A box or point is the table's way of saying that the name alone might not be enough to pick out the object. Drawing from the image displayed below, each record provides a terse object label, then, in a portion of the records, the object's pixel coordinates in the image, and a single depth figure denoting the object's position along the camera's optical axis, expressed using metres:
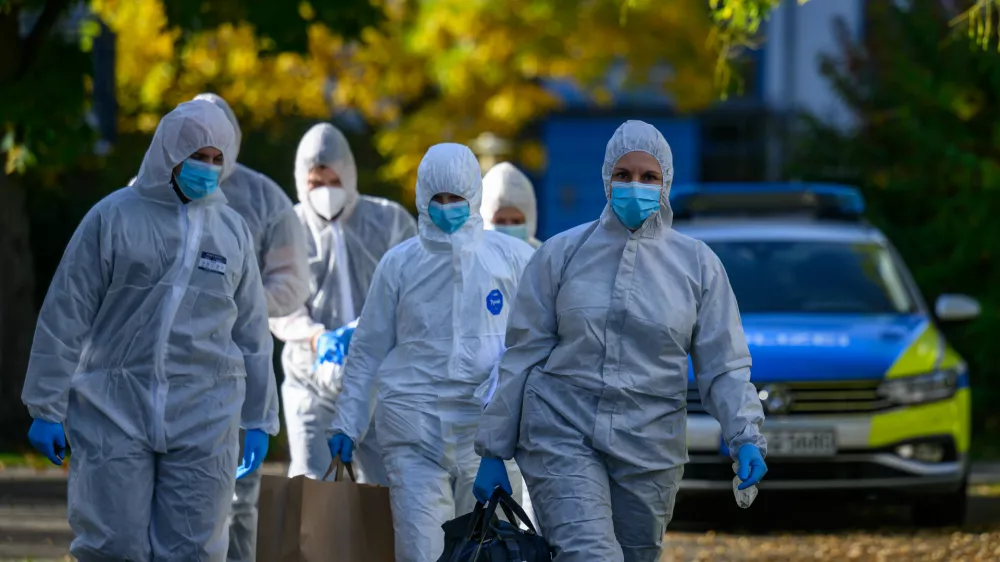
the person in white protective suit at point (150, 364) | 11.21
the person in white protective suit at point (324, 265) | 15.07
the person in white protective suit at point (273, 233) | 14.62
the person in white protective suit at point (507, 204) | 17.02
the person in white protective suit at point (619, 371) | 10.40
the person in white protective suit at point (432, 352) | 12.37
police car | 19.03
